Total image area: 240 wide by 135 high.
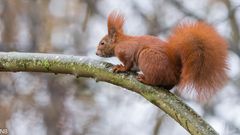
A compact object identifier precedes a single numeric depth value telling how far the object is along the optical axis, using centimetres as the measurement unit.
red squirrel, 502
